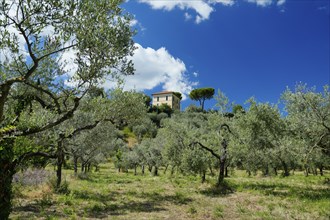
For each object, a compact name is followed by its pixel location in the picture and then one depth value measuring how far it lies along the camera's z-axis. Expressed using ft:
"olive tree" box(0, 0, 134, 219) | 34.50
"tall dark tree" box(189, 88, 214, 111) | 571.65
